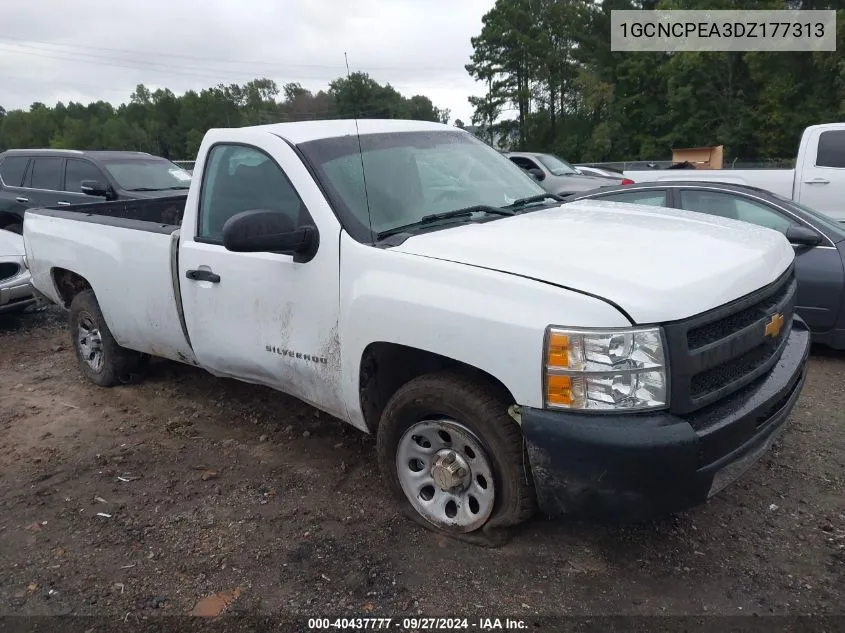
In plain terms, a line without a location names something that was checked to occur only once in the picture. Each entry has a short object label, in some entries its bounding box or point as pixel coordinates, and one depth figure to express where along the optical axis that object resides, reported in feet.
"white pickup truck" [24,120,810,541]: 8.29
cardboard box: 69.72
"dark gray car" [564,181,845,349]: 17.43
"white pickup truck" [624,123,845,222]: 28.50
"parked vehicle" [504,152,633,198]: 44.20
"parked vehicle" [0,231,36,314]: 23.11
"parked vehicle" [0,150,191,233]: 32.53
